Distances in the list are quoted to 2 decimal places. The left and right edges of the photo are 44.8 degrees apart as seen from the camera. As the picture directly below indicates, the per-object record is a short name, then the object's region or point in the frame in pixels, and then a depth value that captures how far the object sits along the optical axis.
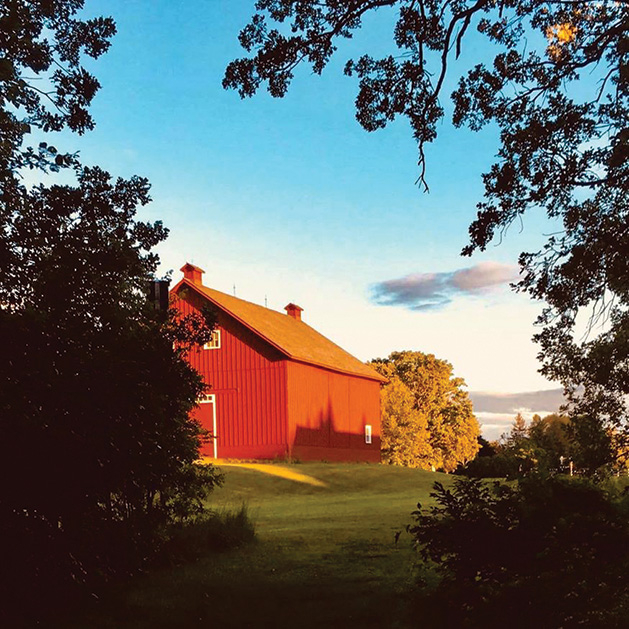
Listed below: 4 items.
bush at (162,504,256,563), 11.73
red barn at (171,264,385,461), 39.22
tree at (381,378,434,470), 56.47
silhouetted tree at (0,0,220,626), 8.49
